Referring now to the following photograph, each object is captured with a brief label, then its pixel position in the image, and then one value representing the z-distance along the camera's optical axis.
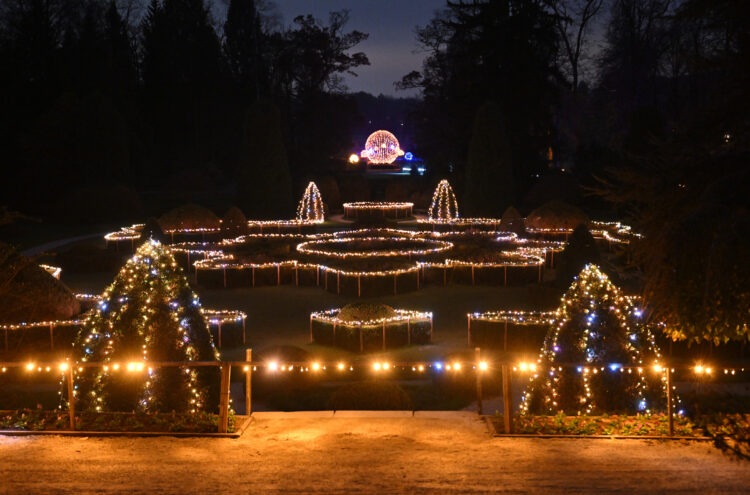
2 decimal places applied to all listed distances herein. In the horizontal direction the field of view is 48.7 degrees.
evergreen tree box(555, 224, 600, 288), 18.09
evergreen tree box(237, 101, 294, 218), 34.47
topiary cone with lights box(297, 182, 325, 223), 36.00
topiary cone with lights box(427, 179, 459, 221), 33.78
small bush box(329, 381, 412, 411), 10.28
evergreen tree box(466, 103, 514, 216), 34.22
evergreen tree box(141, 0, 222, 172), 53.69
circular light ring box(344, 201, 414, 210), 37.24
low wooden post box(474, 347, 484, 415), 8.41
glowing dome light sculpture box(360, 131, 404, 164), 52.38
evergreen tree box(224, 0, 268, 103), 54.03
